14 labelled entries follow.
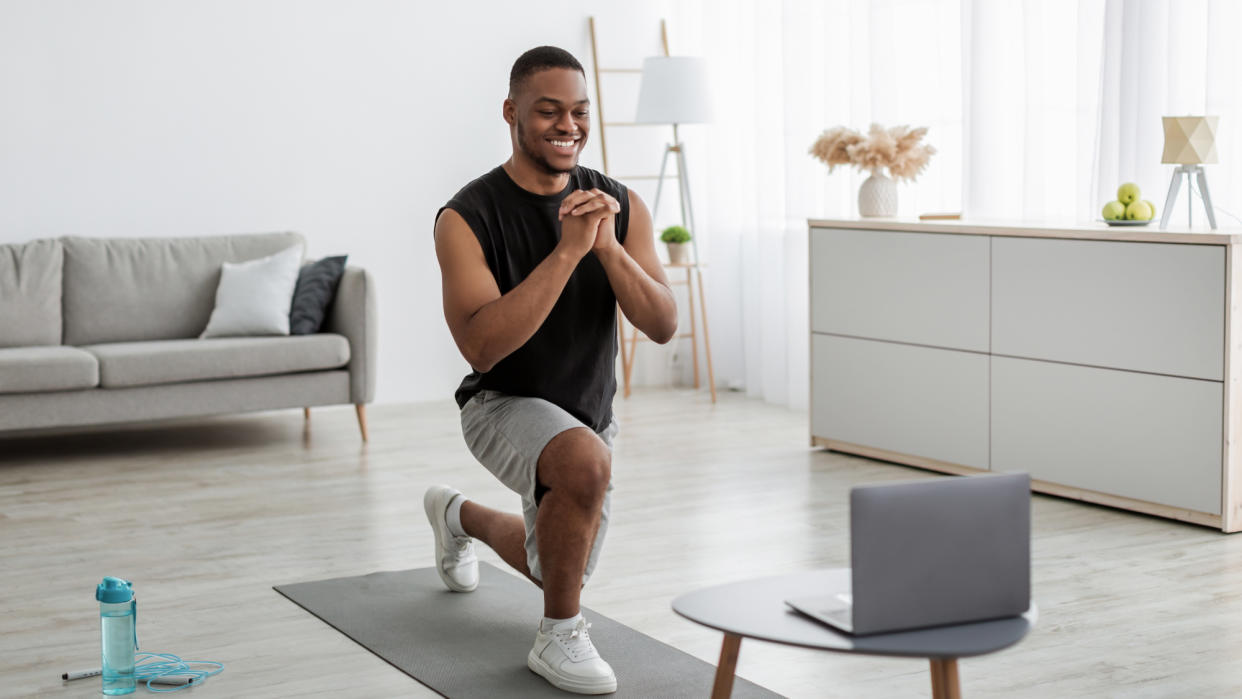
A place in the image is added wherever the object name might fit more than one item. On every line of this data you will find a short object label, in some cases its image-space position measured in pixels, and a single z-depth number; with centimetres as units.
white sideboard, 410
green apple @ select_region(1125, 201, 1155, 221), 441
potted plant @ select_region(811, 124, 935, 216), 520
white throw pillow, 574
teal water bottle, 287
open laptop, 187
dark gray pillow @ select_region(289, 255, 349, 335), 579
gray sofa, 530
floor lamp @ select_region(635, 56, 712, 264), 661
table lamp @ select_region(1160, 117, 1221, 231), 427
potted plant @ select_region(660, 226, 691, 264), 686
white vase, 527
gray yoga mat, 289
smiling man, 284
